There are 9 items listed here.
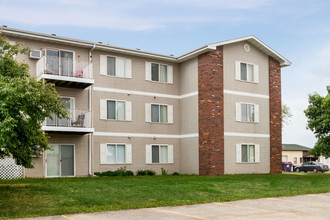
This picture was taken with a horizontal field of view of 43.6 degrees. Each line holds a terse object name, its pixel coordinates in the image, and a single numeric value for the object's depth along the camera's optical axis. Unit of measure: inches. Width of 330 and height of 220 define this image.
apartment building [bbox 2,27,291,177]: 957.2
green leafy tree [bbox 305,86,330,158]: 1380.4
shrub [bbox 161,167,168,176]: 1108.3
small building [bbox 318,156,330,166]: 2512.9
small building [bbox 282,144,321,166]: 2444.6
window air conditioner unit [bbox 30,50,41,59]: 924.0
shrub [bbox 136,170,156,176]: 1061.1
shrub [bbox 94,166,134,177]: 997.2
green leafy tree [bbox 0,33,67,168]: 426.6
